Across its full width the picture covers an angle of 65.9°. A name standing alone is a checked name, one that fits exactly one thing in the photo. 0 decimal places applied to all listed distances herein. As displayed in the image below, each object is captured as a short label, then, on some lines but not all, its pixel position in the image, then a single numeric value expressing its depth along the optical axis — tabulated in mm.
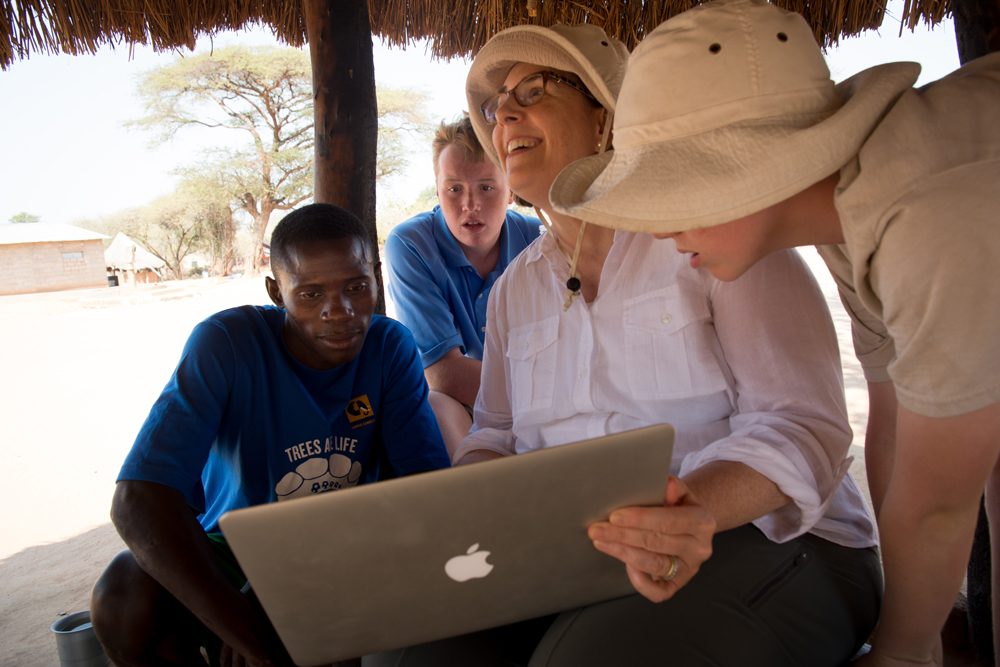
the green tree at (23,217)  42831
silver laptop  980
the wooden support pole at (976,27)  1853
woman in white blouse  1199
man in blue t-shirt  1614
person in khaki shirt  941
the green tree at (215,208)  24888
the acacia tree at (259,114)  21562
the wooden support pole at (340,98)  2619
